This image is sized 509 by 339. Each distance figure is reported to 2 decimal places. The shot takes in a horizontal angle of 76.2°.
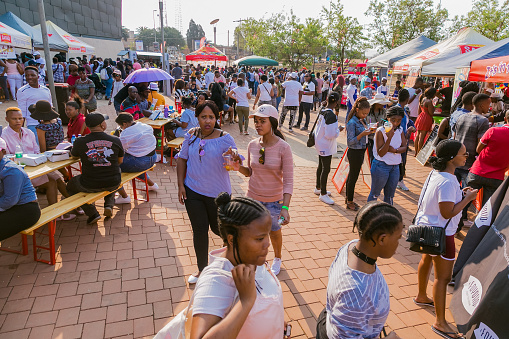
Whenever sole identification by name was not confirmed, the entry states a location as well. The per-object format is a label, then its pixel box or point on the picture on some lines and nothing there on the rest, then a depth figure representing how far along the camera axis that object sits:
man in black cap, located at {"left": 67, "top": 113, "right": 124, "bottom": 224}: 4.40
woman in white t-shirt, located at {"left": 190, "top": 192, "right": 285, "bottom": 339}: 1.25
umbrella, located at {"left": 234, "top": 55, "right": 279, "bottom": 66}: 17.70
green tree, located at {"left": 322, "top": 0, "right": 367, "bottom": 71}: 25.80
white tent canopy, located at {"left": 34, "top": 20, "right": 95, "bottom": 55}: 14.97
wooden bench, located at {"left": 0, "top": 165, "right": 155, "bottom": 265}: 3.78
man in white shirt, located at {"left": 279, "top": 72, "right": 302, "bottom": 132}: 10.86
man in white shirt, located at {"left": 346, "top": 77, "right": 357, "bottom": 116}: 11.55
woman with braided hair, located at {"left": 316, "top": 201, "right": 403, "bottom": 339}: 1.67
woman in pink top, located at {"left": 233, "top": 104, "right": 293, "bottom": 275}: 3.33
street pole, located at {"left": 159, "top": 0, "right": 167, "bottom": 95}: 16.15
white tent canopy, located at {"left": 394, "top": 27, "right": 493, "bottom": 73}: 10.57
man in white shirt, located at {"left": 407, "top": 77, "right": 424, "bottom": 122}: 9.91
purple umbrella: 7.50
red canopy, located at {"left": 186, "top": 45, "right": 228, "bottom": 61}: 20.37
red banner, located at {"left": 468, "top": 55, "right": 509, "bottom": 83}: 4.94
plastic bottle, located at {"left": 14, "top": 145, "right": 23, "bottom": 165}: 4.59
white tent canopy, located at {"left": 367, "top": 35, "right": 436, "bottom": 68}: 15.27
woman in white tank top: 4.67
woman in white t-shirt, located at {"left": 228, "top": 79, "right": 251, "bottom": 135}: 10.48
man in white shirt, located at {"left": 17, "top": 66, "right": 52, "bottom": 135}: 6.24
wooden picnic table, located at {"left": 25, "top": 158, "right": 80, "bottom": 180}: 4.29
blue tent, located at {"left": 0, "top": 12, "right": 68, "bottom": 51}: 13.67
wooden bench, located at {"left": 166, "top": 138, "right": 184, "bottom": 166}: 7.38
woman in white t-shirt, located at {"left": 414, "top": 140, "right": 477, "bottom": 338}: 2.87
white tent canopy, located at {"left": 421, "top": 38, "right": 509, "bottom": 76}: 6.34
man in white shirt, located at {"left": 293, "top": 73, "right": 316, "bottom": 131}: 11.73
